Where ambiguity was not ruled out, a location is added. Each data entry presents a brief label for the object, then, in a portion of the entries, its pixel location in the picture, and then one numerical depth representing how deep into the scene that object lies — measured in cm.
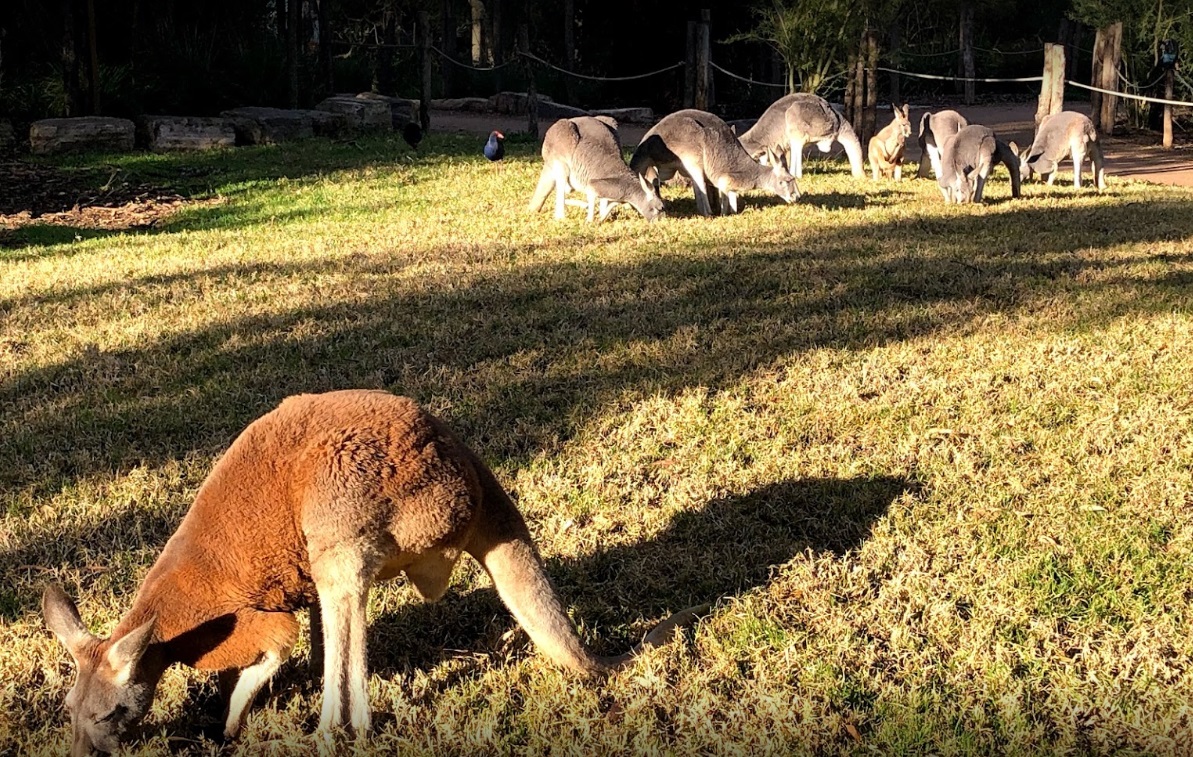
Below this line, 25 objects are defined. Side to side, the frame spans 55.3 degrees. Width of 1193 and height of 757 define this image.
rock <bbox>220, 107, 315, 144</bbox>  1720
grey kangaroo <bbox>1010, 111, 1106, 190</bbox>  1255
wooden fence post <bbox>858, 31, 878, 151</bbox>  1508
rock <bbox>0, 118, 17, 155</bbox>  1562
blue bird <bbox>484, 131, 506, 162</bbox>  1486
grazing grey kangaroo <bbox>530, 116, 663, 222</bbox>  1012
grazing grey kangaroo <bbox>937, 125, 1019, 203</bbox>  1110
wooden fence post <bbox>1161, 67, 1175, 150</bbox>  1747
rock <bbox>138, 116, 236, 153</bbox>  1630
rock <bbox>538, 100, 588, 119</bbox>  2275
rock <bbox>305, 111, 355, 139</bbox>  1797
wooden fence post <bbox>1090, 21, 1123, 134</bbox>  1689
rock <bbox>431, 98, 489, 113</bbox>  2442
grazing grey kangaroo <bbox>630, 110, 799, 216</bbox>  1073
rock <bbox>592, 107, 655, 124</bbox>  2303
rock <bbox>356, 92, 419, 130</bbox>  1989
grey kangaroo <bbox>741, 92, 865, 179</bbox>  1350
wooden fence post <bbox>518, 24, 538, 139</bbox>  1745
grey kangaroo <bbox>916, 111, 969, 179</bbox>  1283
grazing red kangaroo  268
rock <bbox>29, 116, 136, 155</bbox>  1554
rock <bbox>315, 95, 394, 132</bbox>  1889
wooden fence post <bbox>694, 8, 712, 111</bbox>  1606
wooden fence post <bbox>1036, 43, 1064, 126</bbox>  1436
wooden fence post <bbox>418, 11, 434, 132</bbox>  1728
